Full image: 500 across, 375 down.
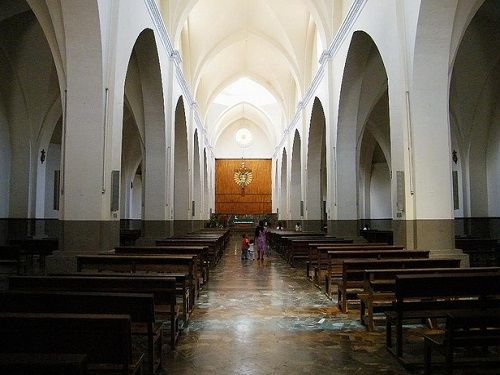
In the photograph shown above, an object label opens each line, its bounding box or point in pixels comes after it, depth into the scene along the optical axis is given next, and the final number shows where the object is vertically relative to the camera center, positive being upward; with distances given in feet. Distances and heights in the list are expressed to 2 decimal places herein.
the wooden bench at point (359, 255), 24.43 -2.08
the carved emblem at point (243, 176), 129.49 +11.89
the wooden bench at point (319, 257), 28.99 -2.67
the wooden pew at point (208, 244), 36.14 -2.07
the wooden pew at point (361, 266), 20.68 -2.25
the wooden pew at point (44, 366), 6.29 -2.04
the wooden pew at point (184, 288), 16.18 -3.29
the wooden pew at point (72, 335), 9.12 -2.39
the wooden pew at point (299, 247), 41.55 -2.76
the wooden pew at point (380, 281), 17.58 -2.59
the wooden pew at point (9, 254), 29.12 -2.25
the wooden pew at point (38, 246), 35.17 -2.15
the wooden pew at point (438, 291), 14.15 -2.33
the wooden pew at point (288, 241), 44.80 -2.48
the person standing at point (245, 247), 47.35 -3.04
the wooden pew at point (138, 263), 21.38 -2.15
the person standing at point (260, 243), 47.86 -2.67
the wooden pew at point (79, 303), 11.34 -2.11
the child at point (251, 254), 50.10 -4.07
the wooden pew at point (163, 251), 26.86 -1.96
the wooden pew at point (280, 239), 50.88 -2.80
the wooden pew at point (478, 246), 36.37 -2.35
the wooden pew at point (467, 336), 10.98 -2.86
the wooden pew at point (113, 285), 13.96 -2.11
